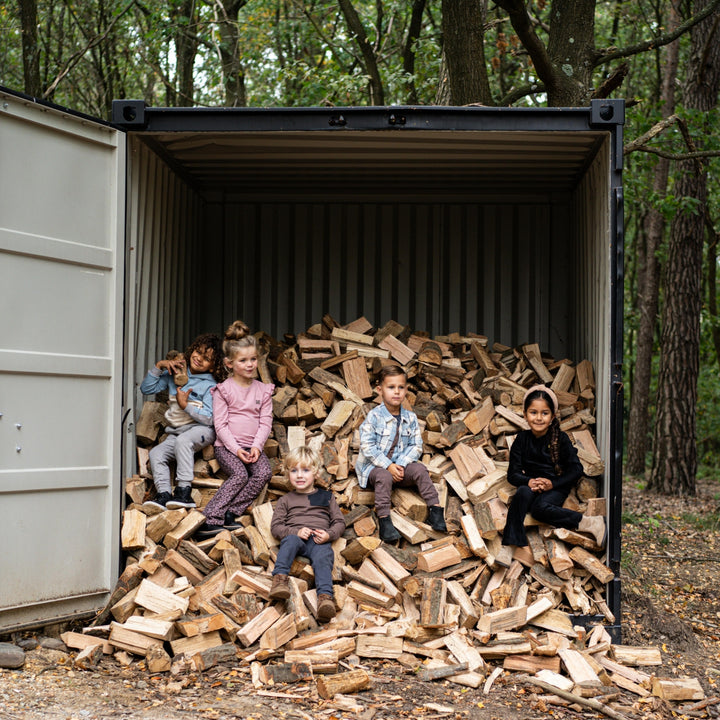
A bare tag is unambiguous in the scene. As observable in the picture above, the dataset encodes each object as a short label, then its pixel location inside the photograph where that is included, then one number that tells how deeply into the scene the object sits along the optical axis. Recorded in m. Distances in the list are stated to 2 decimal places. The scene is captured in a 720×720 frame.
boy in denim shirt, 6.04
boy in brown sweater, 5.50
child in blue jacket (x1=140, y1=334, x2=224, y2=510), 6.17
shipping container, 5.33
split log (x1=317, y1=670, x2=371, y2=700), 4.55
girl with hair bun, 6.09
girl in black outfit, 5.89
